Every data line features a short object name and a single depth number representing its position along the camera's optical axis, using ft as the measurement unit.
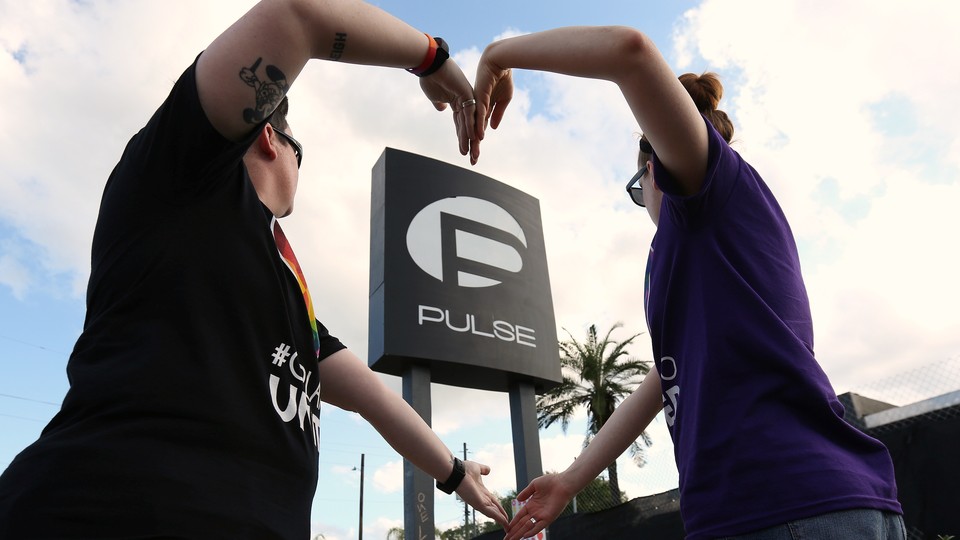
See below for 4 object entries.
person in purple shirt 3.85
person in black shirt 2.93
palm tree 75.61
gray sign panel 34.96
